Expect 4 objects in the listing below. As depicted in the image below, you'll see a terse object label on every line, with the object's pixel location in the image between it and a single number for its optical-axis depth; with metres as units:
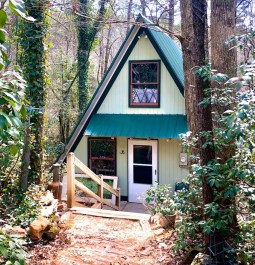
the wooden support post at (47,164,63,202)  6.86
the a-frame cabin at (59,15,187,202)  10.02
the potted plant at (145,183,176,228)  4.04
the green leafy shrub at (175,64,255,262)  2.76
